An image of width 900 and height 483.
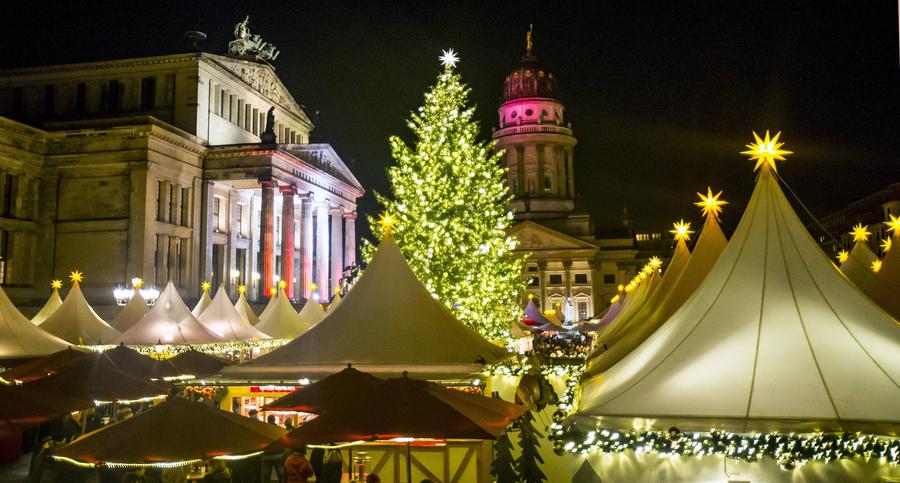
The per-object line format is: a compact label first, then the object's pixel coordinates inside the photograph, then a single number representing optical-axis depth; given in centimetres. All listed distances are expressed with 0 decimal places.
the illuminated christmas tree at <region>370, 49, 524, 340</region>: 2666
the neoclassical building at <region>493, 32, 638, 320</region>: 8612
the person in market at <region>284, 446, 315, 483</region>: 805
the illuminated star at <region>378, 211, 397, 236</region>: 1434
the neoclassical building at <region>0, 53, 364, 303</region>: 4238
